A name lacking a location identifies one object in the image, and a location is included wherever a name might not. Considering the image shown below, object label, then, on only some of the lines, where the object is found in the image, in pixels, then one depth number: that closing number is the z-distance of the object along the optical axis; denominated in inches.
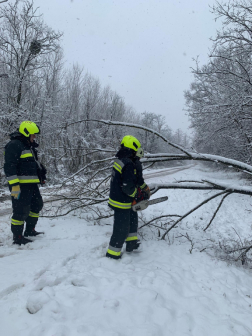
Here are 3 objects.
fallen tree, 123.5
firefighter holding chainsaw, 118.2
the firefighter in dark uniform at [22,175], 123.6
